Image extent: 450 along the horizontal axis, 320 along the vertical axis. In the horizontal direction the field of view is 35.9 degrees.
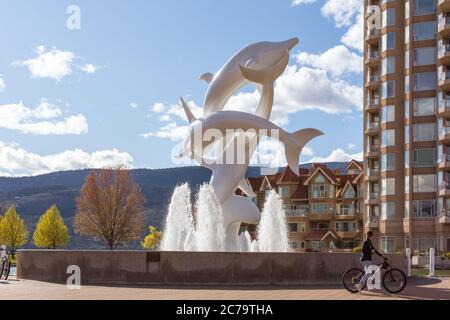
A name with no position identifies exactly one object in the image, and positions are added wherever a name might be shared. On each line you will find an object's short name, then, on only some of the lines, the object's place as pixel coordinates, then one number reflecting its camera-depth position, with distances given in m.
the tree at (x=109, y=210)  67.81
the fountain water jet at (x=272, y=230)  29.64
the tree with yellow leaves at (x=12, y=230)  85.44
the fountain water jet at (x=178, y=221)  28.41
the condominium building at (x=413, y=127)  61.78
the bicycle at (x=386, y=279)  18.41
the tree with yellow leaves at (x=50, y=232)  83.75
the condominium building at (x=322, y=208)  82.31
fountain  28.58
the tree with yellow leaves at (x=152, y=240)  90.04
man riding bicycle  18.16
